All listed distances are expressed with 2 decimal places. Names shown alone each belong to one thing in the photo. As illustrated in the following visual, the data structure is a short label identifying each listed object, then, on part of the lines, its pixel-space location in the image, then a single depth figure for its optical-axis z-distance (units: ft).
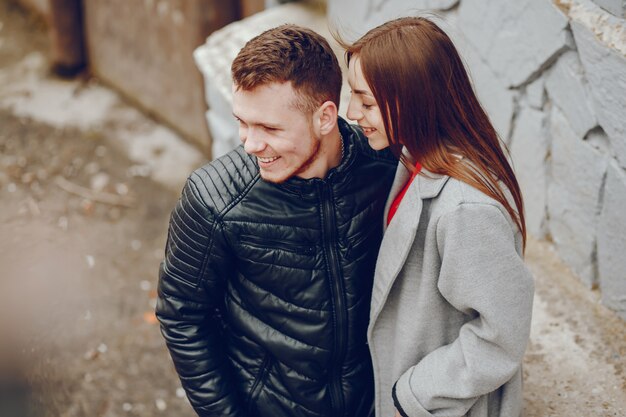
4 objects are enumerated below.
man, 7.16
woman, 6.53
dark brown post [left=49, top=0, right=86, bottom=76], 21.27
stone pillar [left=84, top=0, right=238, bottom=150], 17.74
